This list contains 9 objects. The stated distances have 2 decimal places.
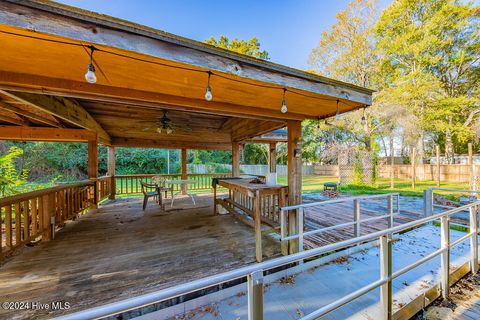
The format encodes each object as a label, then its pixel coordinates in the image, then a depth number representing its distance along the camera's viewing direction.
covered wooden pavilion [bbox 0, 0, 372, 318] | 1.38
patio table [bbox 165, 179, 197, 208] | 5.99
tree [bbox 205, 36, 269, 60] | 13.55
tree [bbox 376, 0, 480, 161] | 10.48
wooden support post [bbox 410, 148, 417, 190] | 7.93
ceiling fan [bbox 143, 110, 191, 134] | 4.04
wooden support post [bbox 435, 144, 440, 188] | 7.56
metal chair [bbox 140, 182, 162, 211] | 5.44
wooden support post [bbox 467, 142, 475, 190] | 5.77
